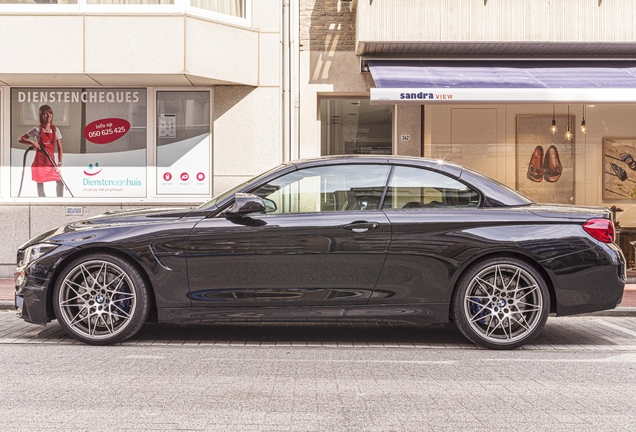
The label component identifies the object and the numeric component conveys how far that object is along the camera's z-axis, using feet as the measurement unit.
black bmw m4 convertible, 19.47
